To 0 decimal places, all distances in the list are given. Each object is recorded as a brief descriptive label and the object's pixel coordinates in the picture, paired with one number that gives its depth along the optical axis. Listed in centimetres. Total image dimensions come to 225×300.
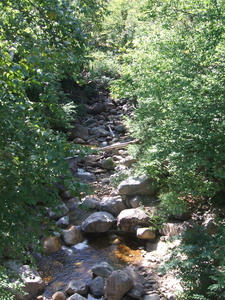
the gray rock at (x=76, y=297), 524
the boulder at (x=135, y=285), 544
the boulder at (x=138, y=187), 855
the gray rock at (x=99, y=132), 1563
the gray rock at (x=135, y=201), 835
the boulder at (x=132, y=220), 749
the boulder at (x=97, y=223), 766
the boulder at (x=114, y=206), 850
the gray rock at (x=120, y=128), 1620
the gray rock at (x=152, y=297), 529
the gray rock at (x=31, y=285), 538
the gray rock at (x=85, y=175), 1126
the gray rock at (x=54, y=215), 830
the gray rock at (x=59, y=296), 535
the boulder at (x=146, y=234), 718
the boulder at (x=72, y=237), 732
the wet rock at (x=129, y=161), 1070
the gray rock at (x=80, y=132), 1534
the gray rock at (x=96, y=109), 1894
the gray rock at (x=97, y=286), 562
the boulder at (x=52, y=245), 699
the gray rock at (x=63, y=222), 802
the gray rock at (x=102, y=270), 599
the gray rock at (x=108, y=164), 1185
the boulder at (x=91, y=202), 882
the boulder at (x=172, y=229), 661
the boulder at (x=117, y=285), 536
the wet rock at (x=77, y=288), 559
